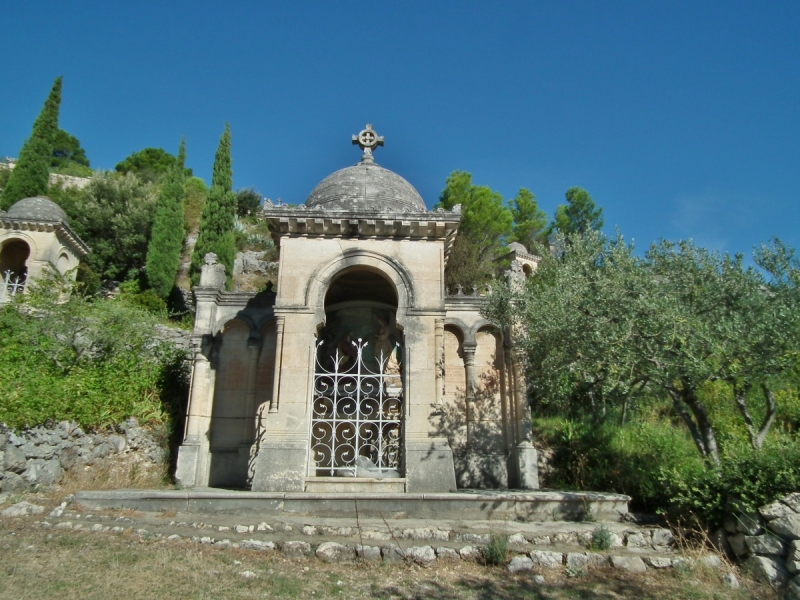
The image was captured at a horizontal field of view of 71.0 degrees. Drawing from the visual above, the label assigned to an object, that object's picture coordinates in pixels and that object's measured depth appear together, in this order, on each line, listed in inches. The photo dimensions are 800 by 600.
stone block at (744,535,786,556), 269.4
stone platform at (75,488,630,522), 348.2
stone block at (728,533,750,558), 289.4
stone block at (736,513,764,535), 283.4
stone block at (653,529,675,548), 312.4
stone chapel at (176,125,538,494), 409.7
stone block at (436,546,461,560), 280.8
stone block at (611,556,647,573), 276.1
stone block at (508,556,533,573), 271.3
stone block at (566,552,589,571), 275.9
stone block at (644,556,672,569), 278.6
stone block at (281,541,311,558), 278.3
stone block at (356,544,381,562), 276.4
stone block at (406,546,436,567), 274.7
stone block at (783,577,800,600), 251.0
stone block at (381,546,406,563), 276.7
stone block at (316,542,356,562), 275.1
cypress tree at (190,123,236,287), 1071.8
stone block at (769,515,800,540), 264.7
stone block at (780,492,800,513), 274.5
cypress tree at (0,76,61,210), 1166.3
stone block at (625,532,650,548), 310.3
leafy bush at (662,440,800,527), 289.4
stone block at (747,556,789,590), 262.1
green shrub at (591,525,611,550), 297.9
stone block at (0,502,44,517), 323.0
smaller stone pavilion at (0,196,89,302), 971.3
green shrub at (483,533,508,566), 274.7
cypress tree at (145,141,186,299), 1040.8
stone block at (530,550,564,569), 277.7
